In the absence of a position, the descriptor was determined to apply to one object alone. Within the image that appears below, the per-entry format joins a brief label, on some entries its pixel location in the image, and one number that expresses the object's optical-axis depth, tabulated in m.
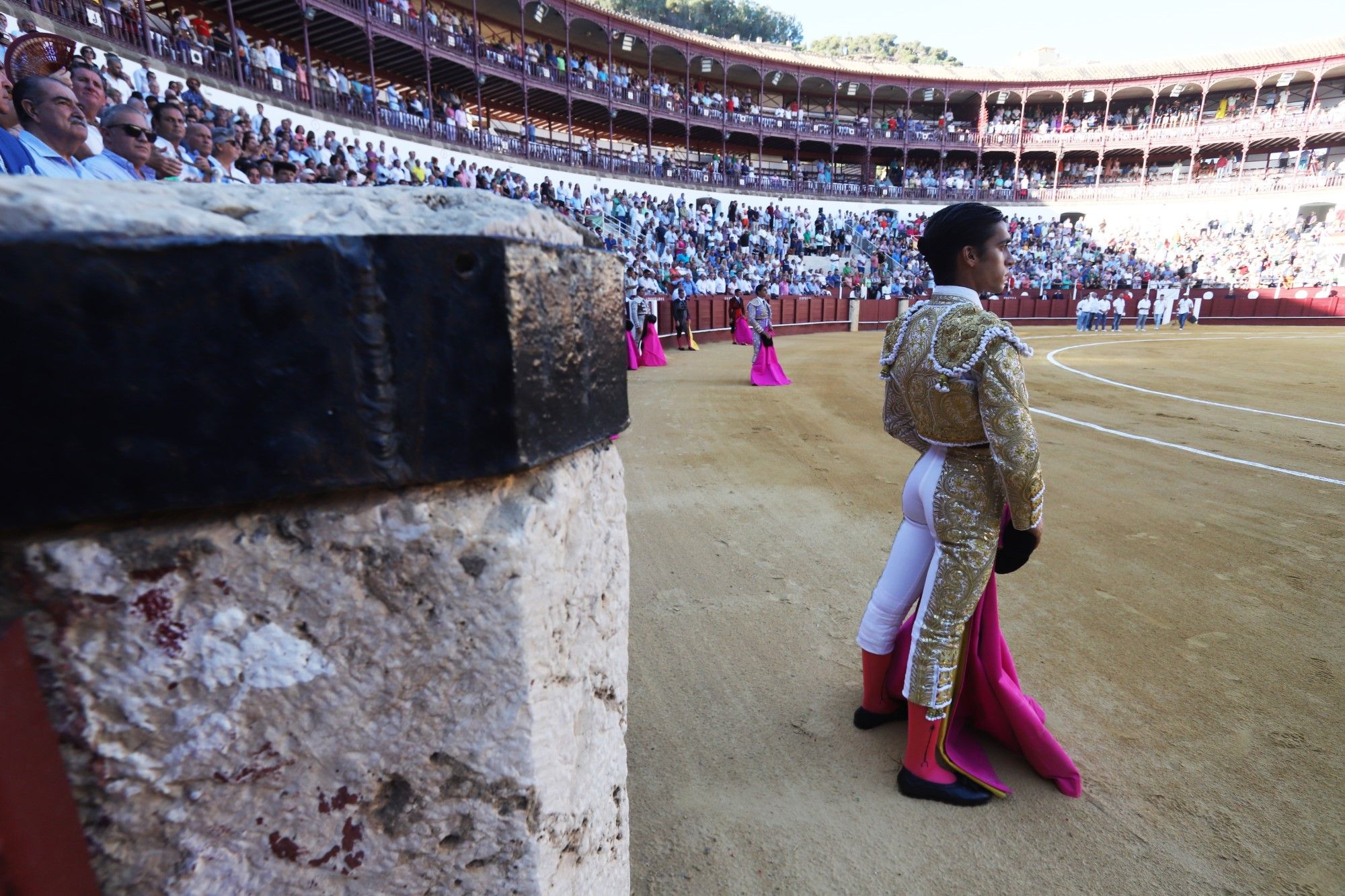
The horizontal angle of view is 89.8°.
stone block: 0.58
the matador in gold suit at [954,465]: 1.61
